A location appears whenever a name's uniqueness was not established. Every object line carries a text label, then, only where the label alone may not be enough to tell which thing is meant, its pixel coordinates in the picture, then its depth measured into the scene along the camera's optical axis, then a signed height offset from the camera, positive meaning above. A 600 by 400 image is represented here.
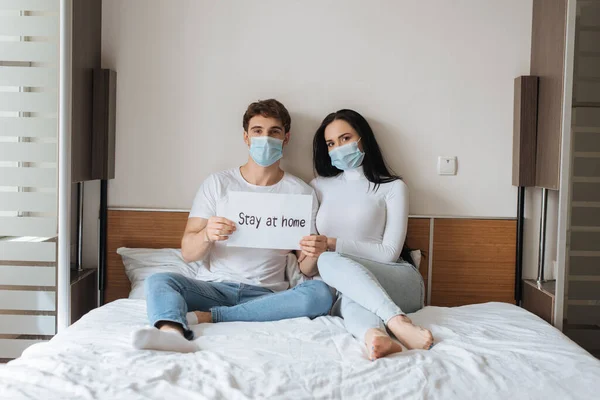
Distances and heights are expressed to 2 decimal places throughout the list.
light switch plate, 2.62 +0.08
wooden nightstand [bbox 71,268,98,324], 2.40 -0.50
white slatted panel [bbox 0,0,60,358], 2.23 +0.06
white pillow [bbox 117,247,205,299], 2.46 -0.37
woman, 2.11 -0.14
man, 2.04 -0.34
